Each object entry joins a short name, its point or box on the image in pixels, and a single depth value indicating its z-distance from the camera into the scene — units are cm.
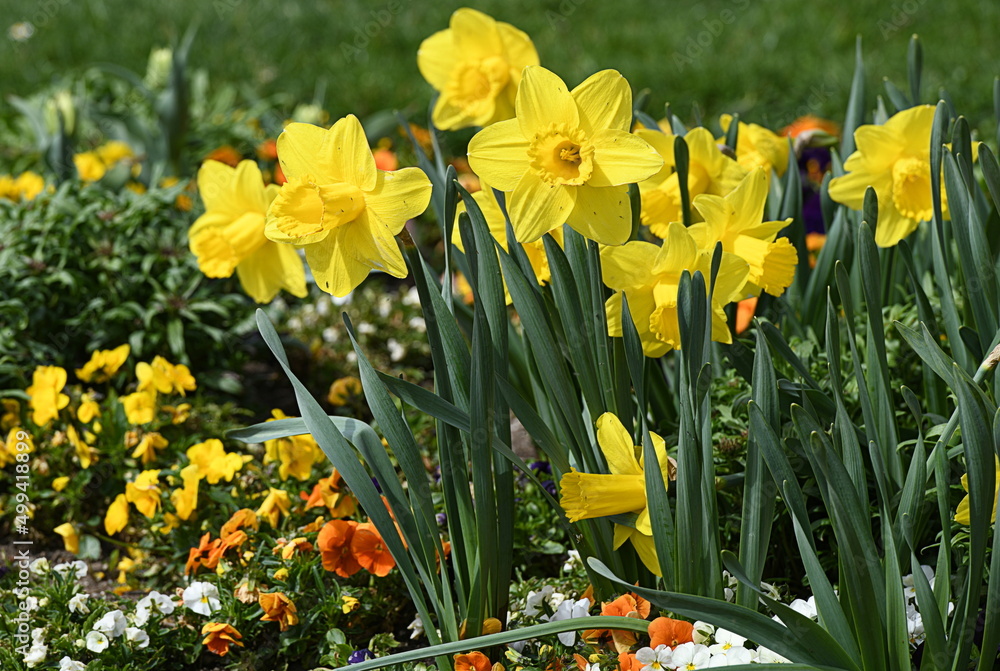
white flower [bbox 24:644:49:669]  186
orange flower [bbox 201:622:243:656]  185
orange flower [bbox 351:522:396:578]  188
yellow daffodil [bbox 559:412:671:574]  177
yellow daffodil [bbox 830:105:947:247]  187
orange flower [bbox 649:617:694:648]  177
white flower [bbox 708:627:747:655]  177
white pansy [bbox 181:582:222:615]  188
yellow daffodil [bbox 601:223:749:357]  177
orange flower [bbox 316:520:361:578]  188
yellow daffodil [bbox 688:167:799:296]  179
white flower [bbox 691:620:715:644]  178
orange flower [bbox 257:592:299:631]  186
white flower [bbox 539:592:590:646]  182
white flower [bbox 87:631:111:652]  186
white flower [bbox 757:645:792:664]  176
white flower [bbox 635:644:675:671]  177
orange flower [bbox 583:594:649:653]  179
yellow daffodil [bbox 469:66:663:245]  174
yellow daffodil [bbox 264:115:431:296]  174
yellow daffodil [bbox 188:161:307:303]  185
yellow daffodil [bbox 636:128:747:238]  187
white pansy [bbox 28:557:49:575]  195
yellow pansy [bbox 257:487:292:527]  195
